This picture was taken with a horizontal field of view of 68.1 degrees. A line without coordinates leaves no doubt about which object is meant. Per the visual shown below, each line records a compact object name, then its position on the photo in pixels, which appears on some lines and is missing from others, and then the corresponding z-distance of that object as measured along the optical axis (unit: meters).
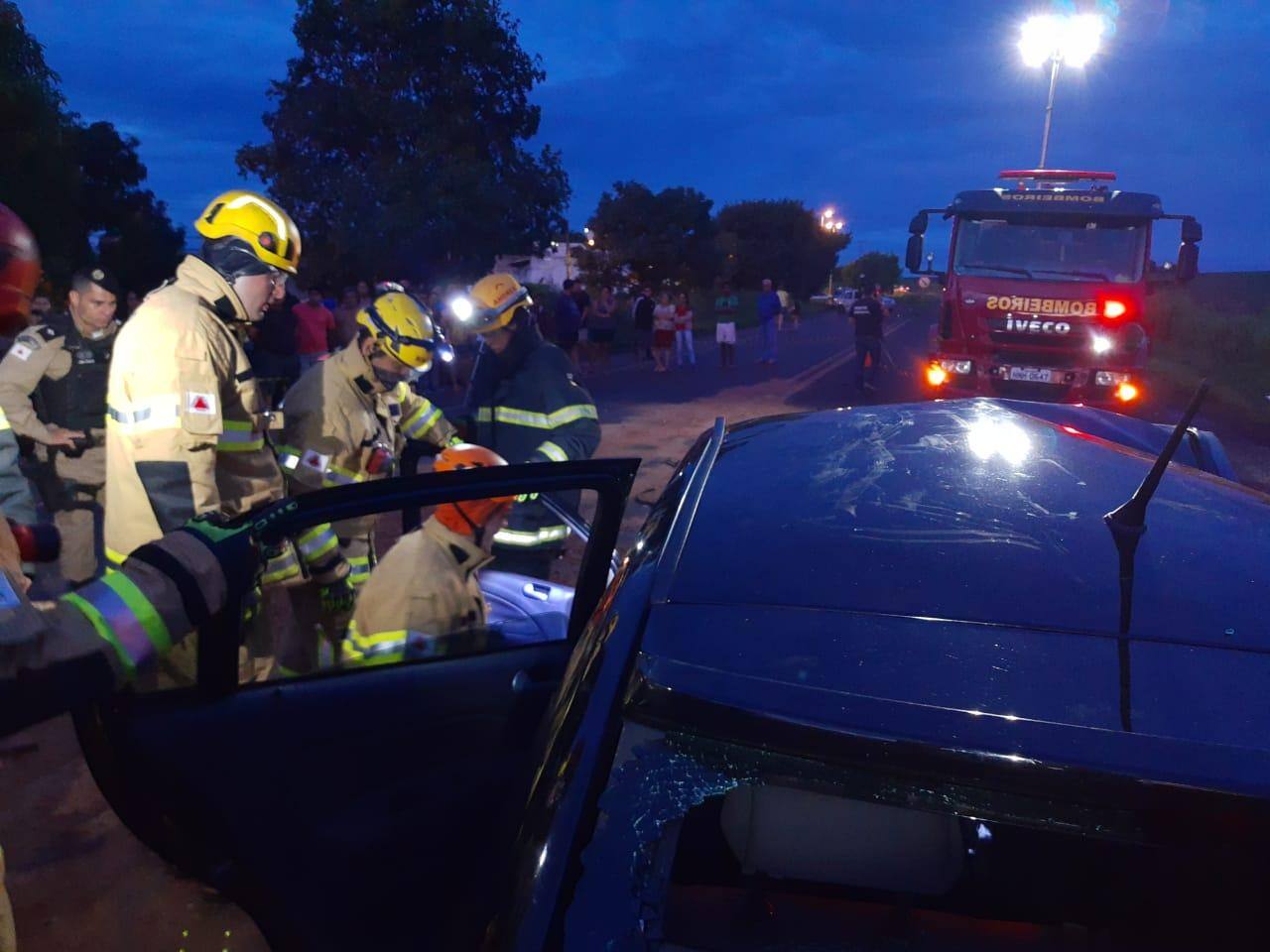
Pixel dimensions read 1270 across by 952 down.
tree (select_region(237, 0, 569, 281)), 19.62
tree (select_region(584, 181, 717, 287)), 40.16
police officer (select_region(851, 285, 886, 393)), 14.13
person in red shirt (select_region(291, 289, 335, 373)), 11.24
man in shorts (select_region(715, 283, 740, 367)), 18.72
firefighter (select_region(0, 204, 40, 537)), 1.86
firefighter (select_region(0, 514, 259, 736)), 1.50
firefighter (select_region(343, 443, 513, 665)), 2.50
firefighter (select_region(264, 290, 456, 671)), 3.43
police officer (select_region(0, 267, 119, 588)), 4.54
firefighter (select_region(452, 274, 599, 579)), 3.78
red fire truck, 9.25
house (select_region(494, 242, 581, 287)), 48.11
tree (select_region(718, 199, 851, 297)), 60.88
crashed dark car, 1.05
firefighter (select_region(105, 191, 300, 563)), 2.73
